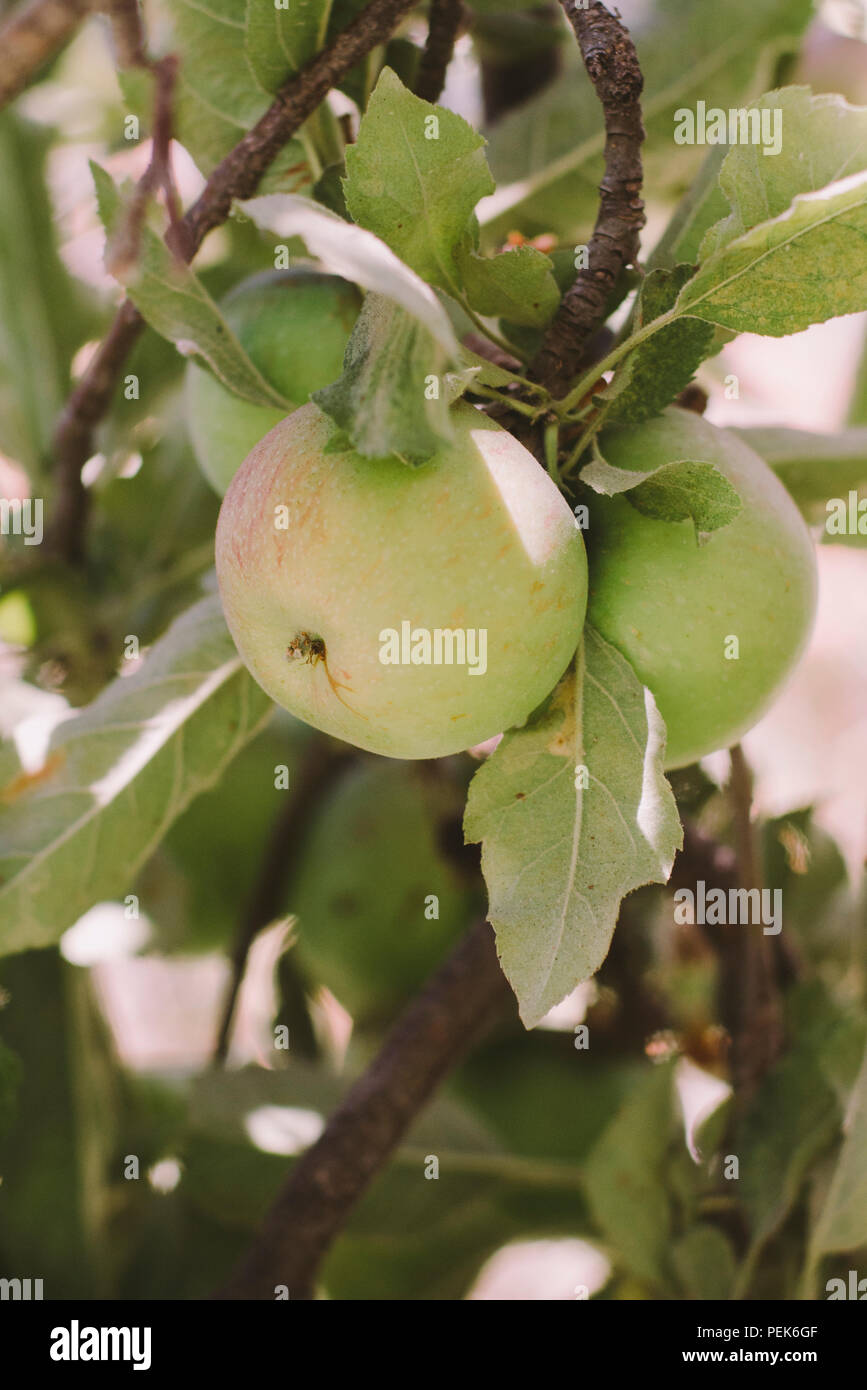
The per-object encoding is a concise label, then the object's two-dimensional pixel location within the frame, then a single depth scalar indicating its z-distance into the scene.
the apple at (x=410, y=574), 0.39
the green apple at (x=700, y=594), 0.45
